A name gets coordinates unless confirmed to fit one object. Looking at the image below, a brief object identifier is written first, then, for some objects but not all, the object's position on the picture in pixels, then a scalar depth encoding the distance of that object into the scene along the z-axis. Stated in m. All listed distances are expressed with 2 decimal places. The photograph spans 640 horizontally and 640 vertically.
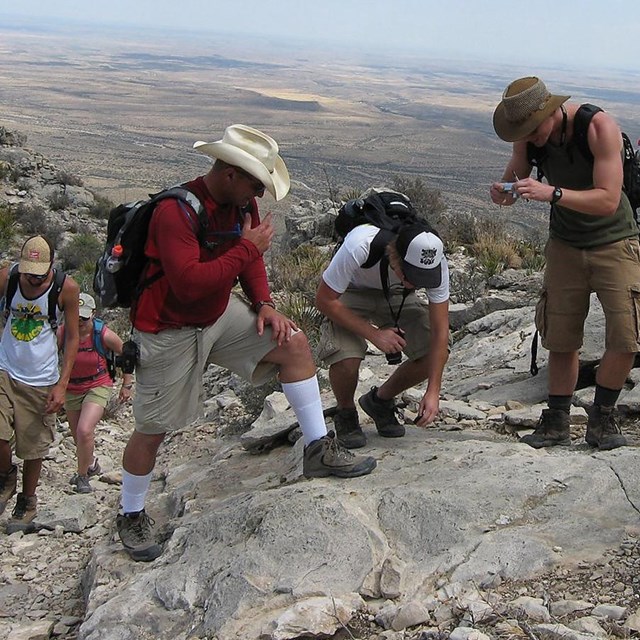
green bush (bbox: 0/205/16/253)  14.69
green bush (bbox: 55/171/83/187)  20.89
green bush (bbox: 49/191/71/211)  18.97
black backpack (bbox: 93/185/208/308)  3.42
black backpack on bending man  3.91
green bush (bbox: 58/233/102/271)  14.80
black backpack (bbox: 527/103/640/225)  3.86
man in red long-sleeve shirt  3.40
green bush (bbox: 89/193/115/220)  19.50
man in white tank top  4.52
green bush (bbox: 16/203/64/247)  16.49
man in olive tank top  3.82
